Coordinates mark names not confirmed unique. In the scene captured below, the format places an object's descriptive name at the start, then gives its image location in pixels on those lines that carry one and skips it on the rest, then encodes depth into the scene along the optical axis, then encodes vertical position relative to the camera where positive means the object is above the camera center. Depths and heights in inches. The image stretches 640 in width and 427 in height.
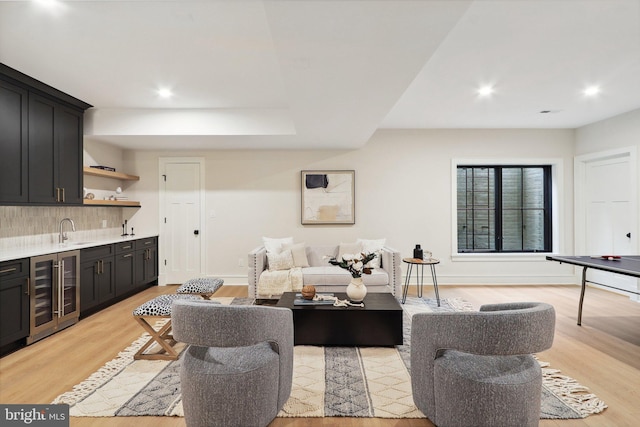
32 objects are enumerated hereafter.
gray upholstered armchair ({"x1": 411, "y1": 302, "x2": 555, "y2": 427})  62.0 -31.1
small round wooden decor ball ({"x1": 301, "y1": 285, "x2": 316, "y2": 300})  126.9 -29.7
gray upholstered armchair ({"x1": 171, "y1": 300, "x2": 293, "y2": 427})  65.4 -31.9
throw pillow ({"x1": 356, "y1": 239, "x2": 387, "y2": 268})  184.4 -17.1
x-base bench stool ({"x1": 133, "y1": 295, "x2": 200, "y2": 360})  105.5 -33.5
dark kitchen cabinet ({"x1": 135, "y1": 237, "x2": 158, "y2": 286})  194.0 -27.5
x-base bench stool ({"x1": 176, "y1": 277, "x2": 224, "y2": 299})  132.0 -29.0
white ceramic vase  123.7 -28.1
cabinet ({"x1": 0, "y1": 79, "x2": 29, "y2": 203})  119.6 +27.6
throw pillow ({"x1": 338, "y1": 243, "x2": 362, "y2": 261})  191.6 -18.7
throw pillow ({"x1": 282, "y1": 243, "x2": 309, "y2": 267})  187.2 -22.1
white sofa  168.7 -31.0
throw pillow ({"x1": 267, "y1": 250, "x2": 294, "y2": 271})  176.9 -24.1
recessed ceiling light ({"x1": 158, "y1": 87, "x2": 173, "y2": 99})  144.3 +56.1
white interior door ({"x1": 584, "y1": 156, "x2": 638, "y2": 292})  183.5 +2.3
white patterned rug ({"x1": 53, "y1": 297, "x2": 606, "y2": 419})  81.7 -48.2
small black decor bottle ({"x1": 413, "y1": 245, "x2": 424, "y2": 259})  180.1 -20.3
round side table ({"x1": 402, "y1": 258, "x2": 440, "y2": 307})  170.4 -33.6
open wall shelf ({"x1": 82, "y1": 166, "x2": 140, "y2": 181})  173.8 +24.2
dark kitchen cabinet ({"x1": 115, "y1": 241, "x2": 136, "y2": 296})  173.8 -27.9
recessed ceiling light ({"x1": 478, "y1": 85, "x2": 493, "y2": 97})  145.1 +57.3
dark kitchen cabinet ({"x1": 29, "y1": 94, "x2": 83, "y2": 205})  133.6 +28.2
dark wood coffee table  119.2 -39.9
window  224.7 +5.9
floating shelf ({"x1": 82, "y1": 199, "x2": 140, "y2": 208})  167.6 +7.8
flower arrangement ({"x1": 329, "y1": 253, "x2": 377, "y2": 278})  121.6 -17.6
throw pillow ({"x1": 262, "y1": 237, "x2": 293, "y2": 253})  186.4 -16.0
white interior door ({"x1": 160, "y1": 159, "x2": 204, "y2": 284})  219.5 -3.8
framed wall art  217.2 +13.5
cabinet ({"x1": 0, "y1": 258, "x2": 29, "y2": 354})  108.8 -29.3
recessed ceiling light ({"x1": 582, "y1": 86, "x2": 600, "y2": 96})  146.3 +57.6
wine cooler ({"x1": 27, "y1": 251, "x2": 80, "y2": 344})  122.0 -30.8
